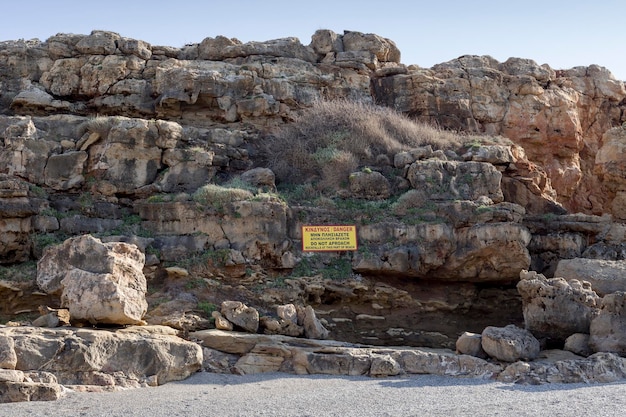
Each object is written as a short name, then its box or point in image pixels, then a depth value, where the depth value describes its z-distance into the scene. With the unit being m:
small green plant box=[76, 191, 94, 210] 14.92
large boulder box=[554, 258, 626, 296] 12.91
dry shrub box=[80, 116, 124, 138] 15.64
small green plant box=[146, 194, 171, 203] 14.83
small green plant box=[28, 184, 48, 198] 14.63
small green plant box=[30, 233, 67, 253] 13.89
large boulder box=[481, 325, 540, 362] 11.00
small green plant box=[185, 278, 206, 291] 13.42
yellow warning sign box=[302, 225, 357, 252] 14.59
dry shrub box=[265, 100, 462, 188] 17.12
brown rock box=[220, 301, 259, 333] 11.86
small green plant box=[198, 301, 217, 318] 12.72
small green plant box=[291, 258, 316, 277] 14.18
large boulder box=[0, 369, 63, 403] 8.49
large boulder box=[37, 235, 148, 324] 10.38
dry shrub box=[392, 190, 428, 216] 15.16
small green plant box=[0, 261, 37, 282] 13.19
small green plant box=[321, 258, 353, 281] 14.18
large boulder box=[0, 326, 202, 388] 9.30
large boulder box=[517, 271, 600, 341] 11.88
